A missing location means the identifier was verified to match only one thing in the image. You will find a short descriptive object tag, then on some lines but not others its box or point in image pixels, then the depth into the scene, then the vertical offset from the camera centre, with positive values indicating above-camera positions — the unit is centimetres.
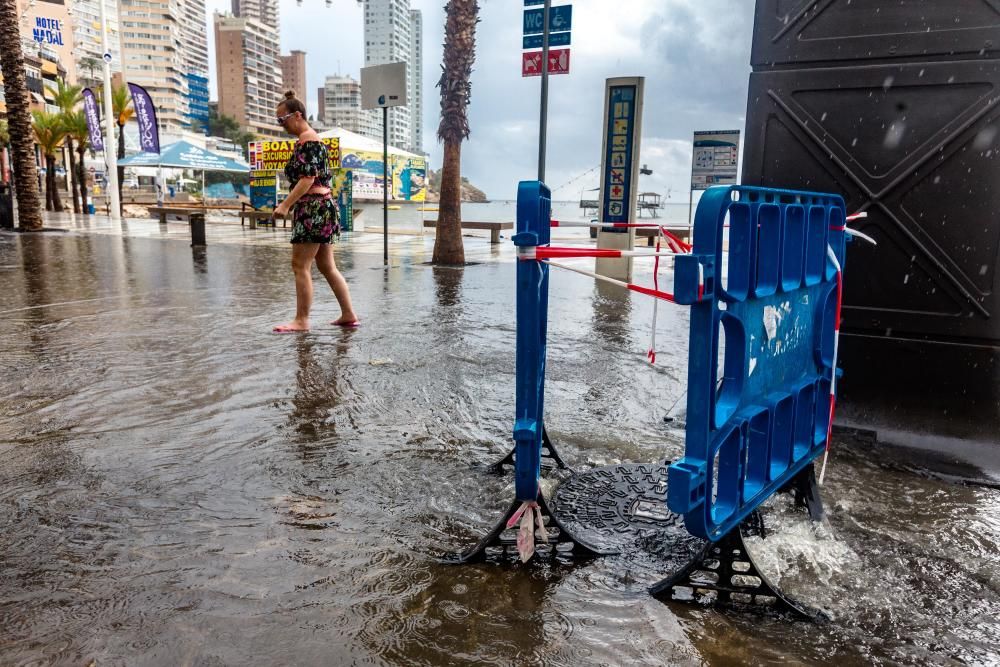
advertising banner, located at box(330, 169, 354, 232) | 2618 +82
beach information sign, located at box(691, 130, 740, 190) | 1571 +155
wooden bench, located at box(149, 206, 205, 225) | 2811 +0
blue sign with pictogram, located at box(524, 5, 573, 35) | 1049 +311
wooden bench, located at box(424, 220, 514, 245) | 2012 -20
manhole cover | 277 -126
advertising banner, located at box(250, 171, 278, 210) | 3011 +108
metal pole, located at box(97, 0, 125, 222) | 2664 +258
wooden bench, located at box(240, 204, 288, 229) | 2578 -7
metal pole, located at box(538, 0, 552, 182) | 653 +111
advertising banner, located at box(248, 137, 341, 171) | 2980 +258
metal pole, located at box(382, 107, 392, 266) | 1187 +126
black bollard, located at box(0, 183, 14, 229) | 1994 +2
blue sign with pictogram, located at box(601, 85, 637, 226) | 1284 +128
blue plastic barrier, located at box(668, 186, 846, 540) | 202 -42
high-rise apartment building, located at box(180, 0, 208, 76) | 18675 +5263
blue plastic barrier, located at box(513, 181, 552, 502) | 255 -49
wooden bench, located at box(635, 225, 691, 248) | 1873 -39
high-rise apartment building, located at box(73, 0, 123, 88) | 12700 +3652
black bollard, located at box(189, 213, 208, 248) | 1659 -40
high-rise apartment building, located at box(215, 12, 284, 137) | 18450 +3909
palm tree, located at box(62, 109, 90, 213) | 3938 +449
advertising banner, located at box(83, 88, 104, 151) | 2888 +399
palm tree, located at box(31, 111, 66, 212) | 3972 +432
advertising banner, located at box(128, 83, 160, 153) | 2632 +354
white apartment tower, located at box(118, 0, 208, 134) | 17100 +3905
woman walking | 625 +14
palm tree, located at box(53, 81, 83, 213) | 4016 +644
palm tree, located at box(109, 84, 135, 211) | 4354 +655
